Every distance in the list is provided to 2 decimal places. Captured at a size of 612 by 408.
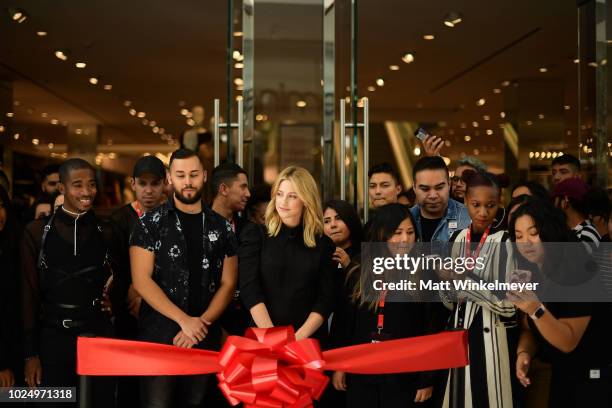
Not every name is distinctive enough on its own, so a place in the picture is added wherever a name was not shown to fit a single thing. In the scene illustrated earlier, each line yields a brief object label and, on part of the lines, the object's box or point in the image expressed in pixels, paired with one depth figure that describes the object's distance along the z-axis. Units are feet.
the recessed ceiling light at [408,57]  33.99
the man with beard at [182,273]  10.95
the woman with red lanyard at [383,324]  10.75
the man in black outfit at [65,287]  11.50
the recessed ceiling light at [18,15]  26.52
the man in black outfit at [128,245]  13.09
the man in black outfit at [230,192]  14.23
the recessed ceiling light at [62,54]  33.27
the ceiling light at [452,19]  27.22
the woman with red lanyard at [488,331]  10.63
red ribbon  9.27
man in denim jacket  13.17
